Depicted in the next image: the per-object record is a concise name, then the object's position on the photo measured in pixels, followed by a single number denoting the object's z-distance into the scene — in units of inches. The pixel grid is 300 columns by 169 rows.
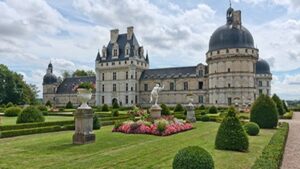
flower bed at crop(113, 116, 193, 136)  475.5
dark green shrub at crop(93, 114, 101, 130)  571.9
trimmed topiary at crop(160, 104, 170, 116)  857.4
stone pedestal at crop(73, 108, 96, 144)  363.1
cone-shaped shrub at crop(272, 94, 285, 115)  1082.9
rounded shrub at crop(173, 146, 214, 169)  192.9
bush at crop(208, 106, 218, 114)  1183.4
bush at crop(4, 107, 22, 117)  929.3
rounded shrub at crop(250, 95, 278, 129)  609.5
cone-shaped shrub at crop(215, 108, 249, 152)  325.5
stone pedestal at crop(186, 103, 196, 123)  738.5
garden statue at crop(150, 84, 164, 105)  618.7
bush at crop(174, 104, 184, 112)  1182.1
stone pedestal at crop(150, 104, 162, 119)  563.7
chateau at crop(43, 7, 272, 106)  1644.4
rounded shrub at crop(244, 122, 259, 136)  482.1
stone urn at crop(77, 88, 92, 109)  381.7
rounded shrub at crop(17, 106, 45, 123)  619.7
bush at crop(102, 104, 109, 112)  1257.7
